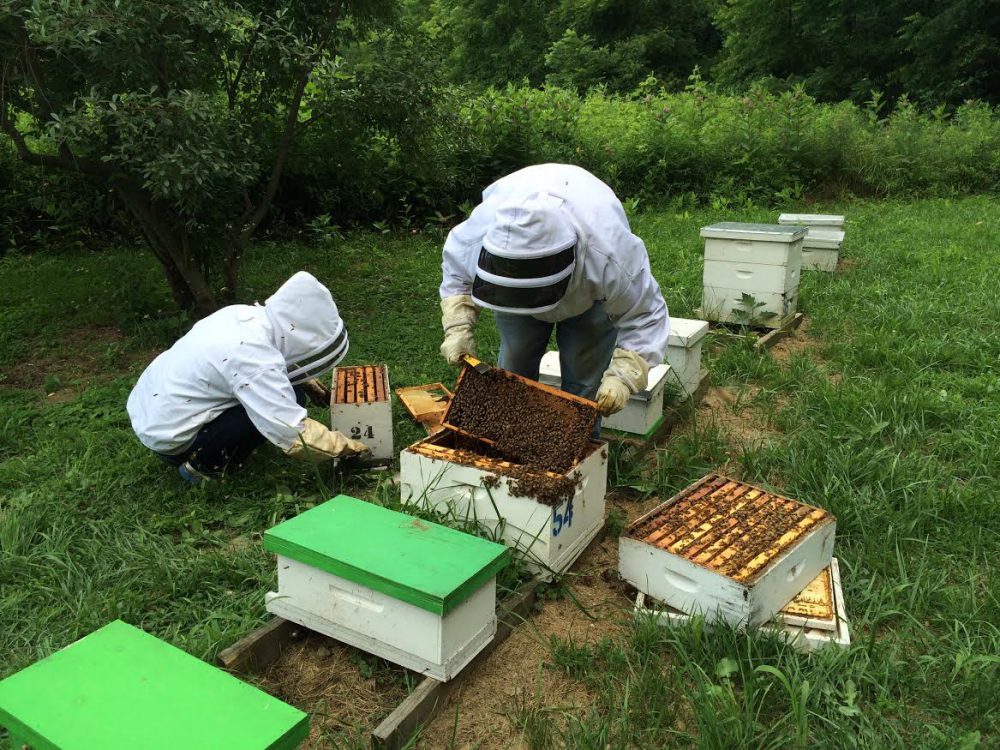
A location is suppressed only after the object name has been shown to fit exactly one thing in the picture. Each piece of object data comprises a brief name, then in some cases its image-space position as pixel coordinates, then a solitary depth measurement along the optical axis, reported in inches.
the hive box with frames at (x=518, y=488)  103.2
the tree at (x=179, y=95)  168.2
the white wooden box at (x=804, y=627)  92.4
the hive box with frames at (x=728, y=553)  92.6
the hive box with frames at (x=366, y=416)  138.1
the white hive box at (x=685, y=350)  158.2
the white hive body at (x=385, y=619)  85.7
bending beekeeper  98.7
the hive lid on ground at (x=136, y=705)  60.6
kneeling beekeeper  125.0
